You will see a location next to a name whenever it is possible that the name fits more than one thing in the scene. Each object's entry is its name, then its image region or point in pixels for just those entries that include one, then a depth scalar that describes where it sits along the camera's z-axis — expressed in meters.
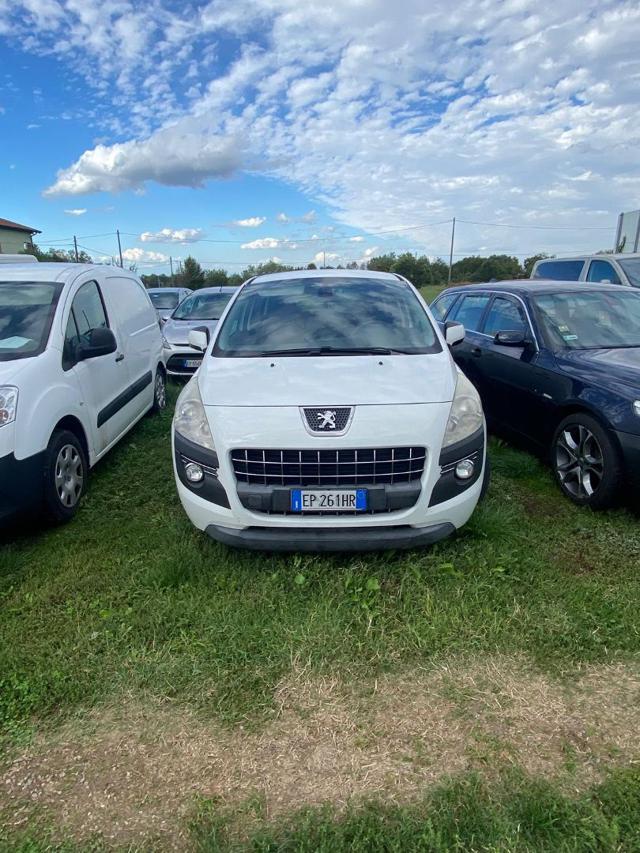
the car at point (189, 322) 8.60
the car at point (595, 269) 9.12
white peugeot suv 2.91
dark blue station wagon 3.75
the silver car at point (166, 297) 14.92
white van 3.34
